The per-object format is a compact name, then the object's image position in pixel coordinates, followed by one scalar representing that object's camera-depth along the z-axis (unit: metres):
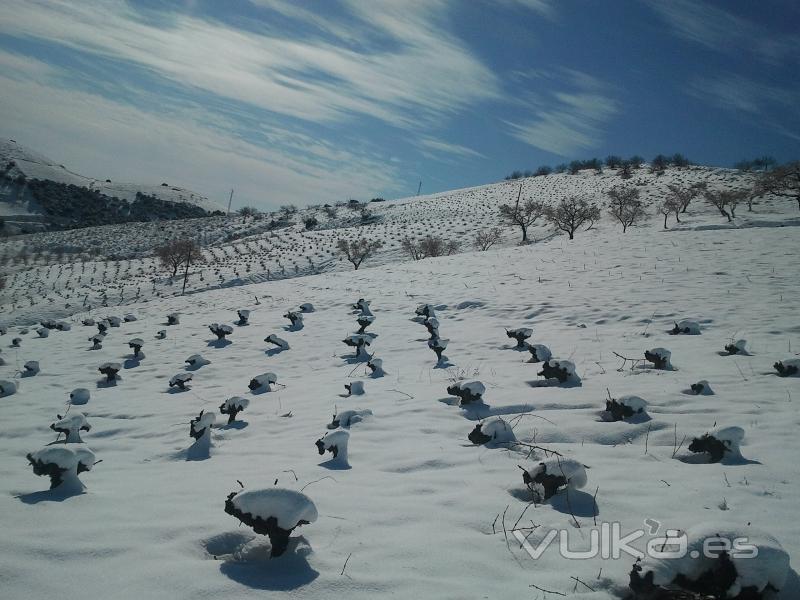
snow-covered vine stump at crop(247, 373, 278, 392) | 8.36
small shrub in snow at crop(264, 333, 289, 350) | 11.65
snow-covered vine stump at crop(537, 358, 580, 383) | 6.77
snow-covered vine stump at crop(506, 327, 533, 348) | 9.30
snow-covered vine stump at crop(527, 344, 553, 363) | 7.90
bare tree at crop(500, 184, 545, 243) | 43.10
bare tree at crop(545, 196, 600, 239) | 37.27
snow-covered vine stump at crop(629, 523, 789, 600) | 2.13
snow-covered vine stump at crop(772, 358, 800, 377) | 6.30
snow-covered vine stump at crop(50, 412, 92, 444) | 5.94
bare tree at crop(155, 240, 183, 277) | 38.34
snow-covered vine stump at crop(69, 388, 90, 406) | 8.26
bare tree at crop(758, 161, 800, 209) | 35.09
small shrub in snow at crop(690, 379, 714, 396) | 5.83
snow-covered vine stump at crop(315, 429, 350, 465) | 4.57
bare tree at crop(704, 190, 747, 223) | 36.50
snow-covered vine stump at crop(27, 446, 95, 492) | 3.66
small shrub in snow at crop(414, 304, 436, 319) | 12.74
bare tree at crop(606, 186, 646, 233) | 40.34
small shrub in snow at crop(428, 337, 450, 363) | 9.36
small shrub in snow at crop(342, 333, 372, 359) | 10.47
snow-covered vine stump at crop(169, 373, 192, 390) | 9.10
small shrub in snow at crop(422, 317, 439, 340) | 11.12
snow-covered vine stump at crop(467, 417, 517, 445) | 4.72
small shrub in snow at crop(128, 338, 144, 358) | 11.97
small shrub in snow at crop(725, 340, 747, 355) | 7.53
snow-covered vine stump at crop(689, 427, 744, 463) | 3.97
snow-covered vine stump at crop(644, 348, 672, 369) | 7.05
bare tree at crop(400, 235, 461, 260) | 41.16
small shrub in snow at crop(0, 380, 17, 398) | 8.98
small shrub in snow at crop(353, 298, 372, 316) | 14.47
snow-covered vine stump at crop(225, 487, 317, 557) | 2.73
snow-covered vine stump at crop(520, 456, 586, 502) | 3.37
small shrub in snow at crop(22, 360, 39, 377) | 10.84
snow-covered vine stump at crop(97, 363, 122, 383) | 10.01
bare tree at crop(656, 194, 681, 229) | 38.67
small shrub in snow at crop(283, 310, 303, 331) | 13.74
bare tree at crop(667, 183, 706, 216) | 40.64
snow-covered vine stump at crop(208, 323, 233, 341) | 12.87
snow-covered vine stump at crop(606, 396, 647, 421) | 5.07
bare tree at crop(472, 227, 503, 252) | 43.84
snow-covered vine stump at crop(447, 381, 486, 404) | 6.02
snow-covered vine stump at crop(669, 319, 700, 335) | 9.03
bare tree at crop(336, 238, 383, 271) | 40.00
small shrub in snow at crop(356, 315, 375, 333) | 12.32
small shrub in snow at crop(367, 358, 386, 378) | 8.88
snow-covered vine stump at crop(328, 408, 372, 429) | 5.92
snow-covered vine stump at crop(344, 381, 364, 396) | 7.54
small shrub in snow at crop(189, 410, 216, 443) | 5.59
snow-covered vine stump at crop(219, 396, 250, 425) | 6.61
